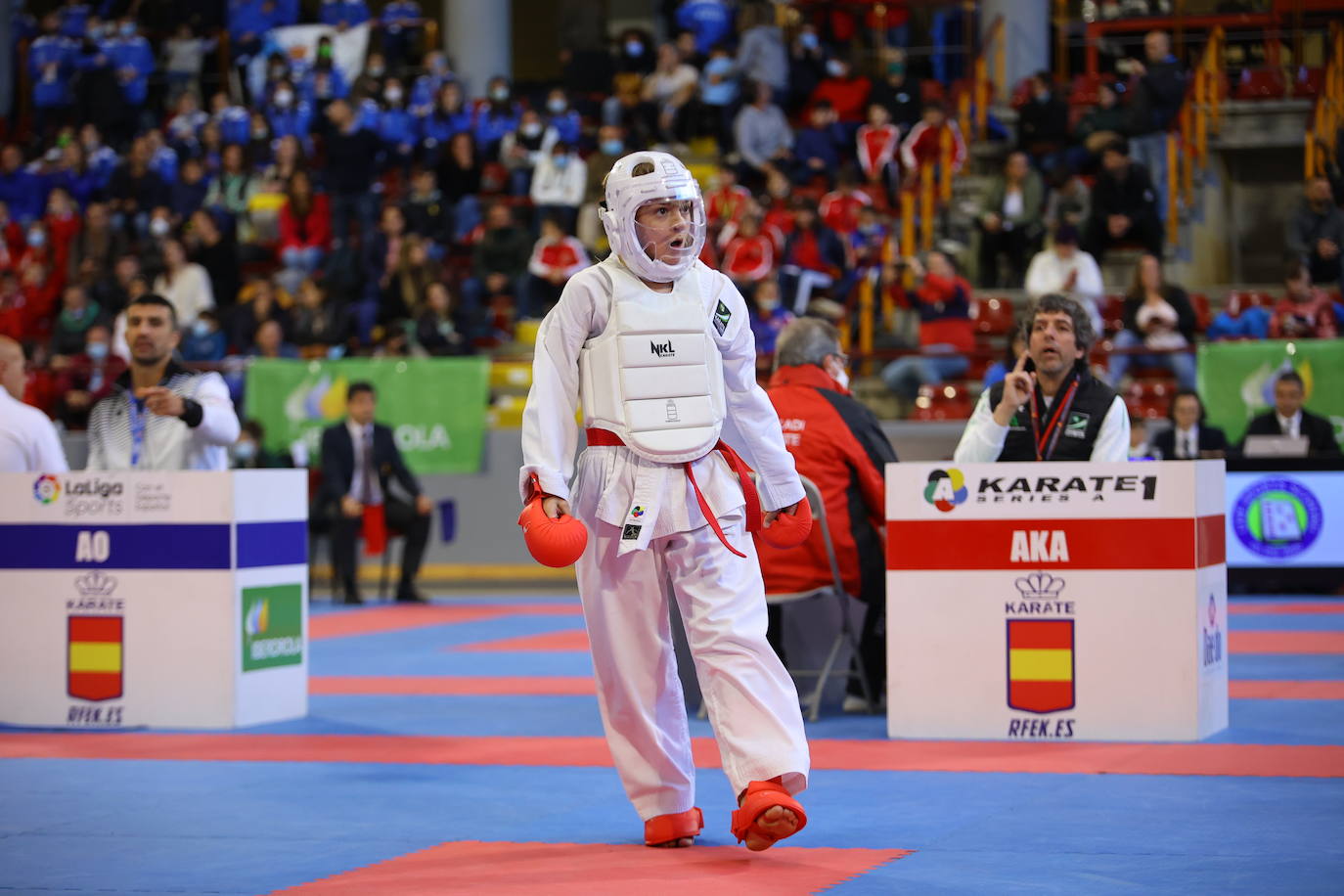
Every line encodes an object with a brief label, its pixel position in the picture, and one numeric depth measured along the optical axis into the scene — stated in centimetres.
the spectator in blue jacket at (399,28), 2294
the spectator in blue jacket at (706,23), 2066
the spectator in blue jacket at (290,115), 2091
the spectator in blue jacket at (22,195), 2081
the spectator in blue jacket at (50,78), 2308
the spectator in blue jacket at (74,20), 2411
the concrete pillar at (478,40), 2152
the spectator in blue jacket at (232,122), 2106
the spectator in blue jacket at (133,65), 2281
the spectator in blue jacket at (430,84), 2045
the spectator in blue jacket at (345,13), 2275
